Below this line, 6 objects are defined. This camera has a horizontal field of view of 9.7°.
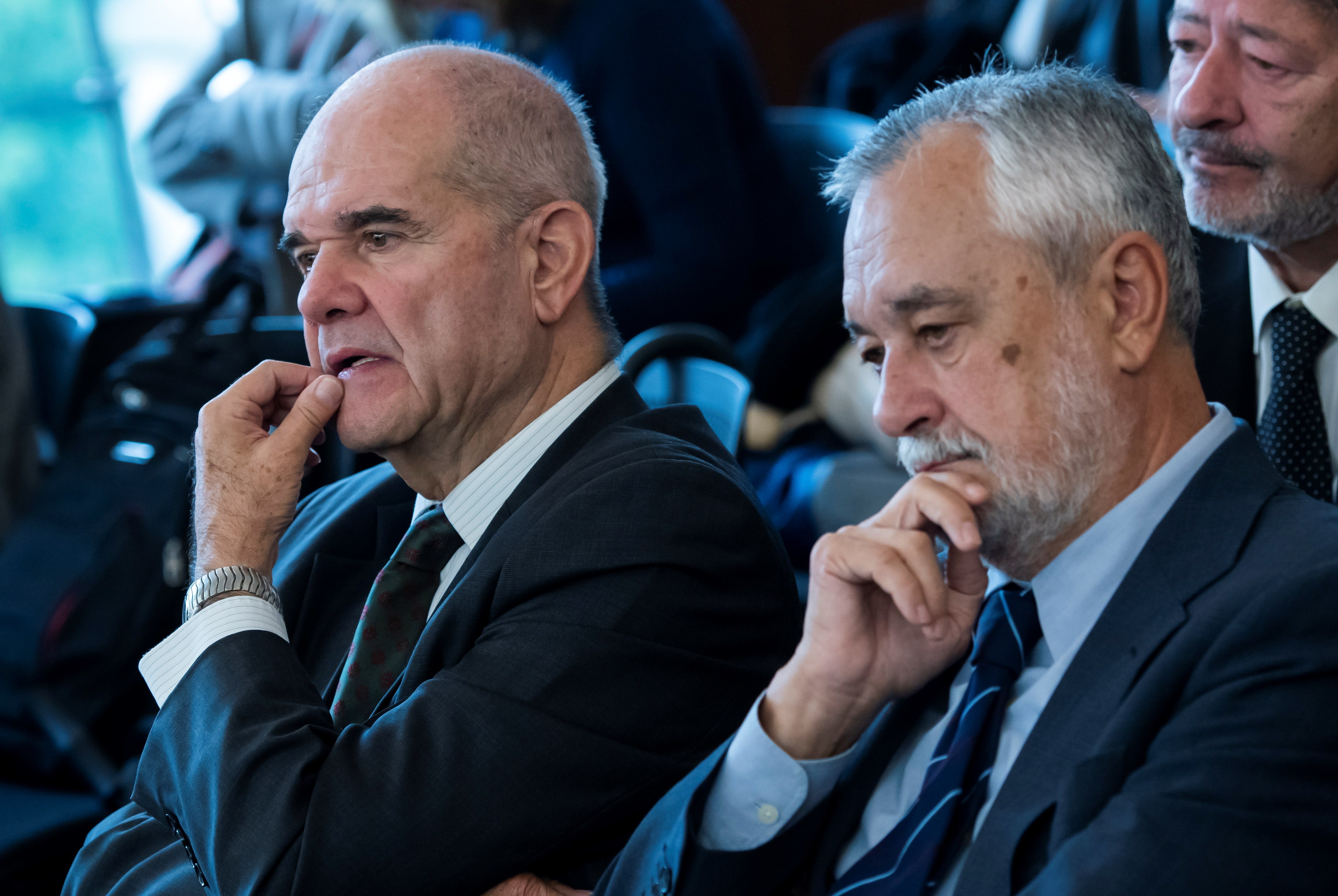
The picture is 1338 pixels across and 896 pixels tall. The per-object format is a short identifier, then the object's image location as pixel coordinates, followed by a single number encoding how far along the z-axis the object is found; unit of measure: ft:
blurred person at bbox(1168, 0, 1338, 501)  16.70
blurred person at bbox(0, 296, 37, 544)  20.07
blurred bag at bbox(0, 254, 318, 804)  18.40
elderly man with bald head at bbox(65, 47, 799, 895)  15.84
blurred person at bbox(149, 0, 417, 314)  22.91
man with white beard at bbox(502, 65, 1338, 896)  15.49
